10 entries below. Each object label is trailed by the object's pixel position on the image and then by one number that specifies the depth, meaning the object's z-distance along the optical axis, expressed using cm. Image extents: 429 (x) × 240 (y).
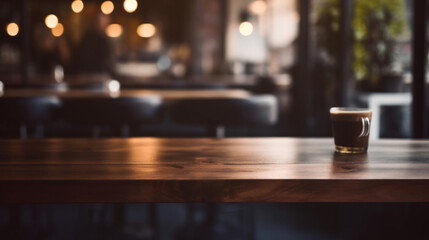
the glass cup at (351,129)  120
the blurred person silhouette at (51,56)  772
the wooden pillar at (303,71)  484
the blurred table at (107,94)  313
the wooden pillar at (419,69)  246
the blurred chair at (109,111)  290
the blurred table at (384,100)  406
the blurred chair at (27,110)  293
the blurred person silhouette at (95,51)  648
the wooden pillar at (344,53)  350
